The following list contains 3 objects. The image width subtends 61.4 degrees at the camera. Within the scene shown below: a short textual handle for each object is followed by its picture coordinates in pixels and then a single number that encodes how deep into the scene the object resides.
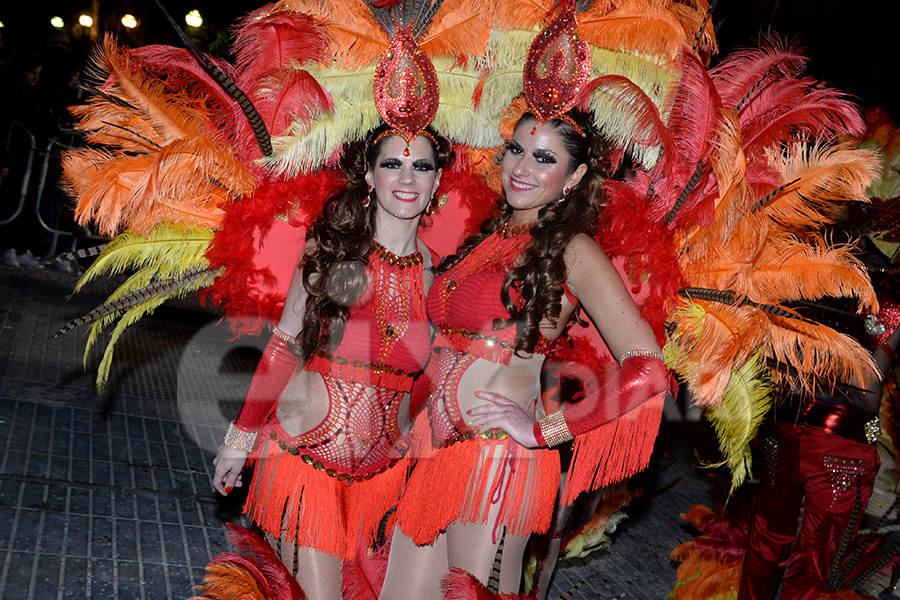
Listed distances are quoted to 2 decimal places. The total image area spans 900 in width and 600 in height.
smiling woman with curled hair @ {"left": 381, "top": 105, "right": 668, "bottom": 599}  2.29
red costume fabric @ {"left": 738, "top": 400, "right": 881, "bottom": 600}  3.44
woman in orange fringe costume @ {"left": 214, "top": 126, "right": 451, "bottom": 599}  2.41
